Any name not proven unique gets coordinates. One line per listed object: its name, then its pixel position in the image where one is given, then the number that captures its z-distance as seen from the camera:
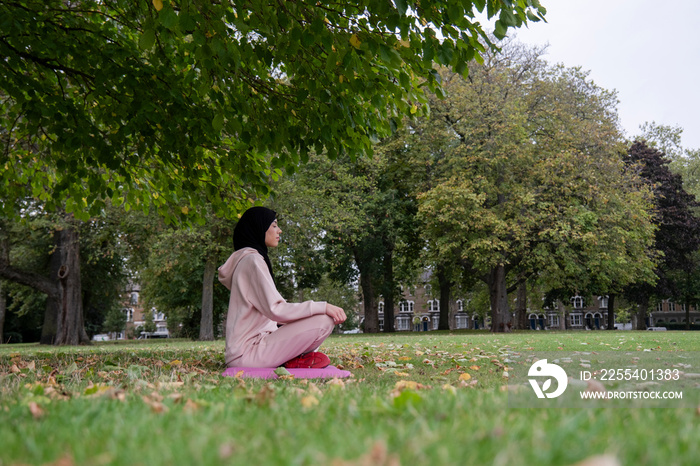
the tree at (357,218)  25.84
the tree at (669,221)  41.56
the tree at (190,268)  23.53
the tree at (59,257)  24.33
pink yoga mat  5.49
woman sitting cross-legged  5.61
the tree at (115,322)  77.12
